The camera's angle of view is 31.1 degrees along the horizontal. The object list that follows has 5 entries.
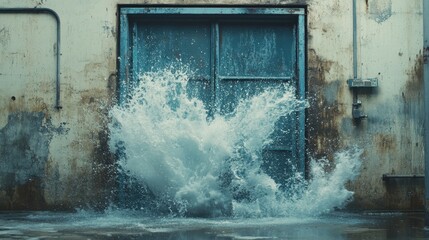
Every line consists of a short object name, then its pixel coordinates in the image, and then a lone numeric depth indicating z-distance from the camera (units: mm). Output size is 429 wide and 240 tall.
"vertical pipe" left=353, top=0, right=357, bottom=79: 7836
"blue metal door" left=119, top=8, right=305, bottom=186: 8008
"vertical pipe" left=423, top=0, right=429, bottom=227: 5855
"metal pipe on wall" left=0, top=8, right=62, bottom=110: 7797
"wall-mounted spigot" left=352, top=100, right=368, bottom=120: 7773
